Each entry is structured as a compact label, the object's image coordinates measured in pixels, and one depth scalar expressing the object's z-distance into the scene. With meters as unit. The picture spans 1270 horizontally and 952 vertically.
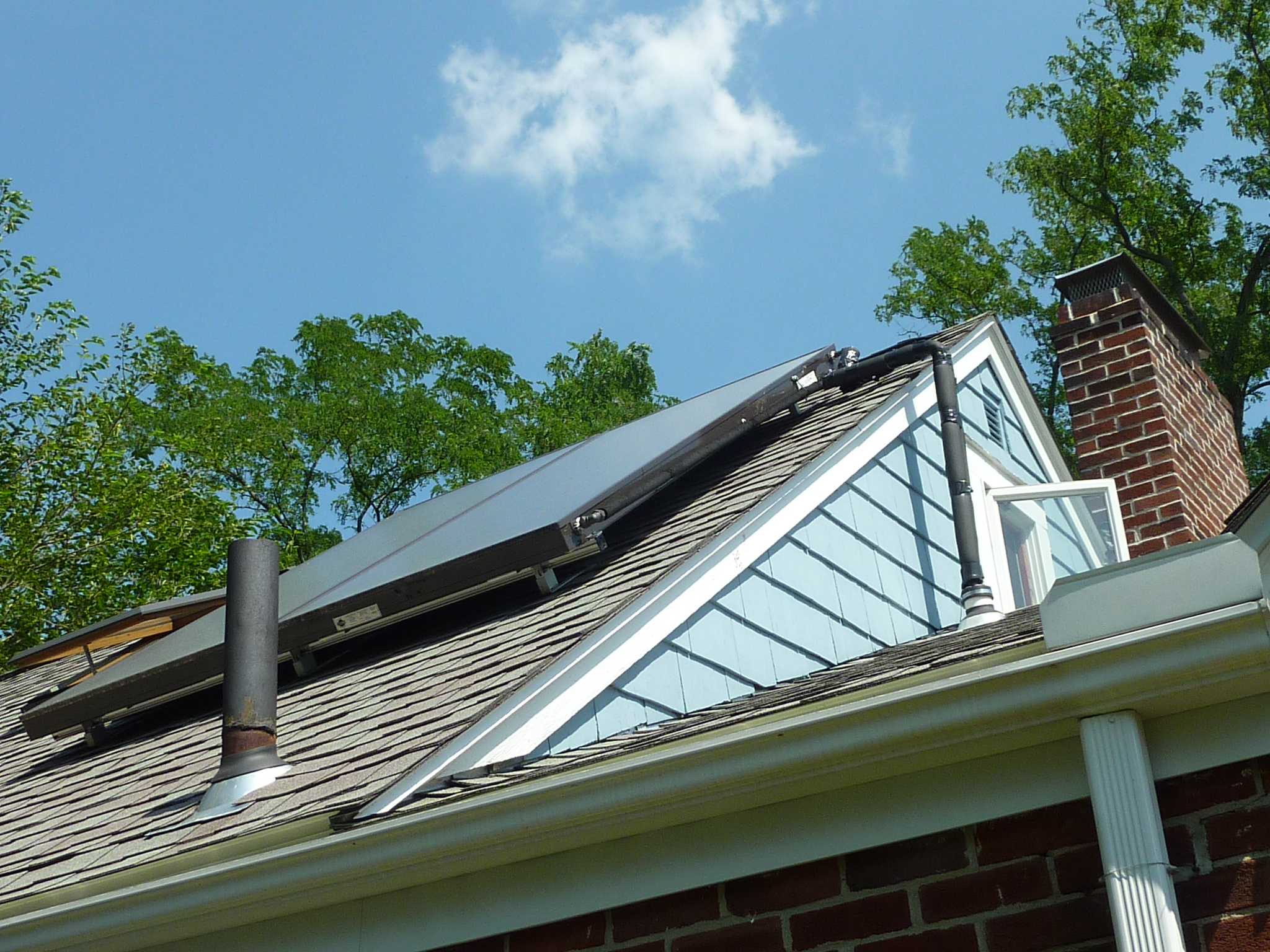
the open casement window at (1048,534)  7.47
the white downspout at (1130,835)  2.69
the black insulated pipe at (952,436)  6.35
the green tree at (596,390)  31.59
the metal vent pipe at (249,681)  4.76
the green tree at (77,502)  21.22
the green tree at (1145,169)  26.34
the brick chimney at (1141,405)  8.00
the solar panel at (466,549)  5.68
